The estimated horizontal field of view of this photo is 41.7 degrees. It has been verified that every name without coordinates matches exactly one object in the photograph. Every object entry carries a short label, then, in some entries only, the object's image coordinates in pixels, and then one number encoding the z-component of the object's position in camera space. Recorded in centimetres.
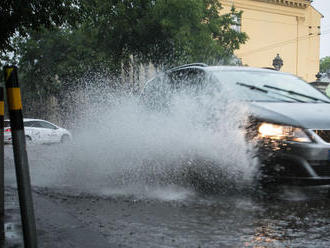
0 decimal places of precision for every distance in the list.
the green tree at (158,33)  2281
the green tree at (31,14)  817
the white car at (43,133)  2045
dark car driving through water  424
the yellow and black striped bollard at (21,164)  229
